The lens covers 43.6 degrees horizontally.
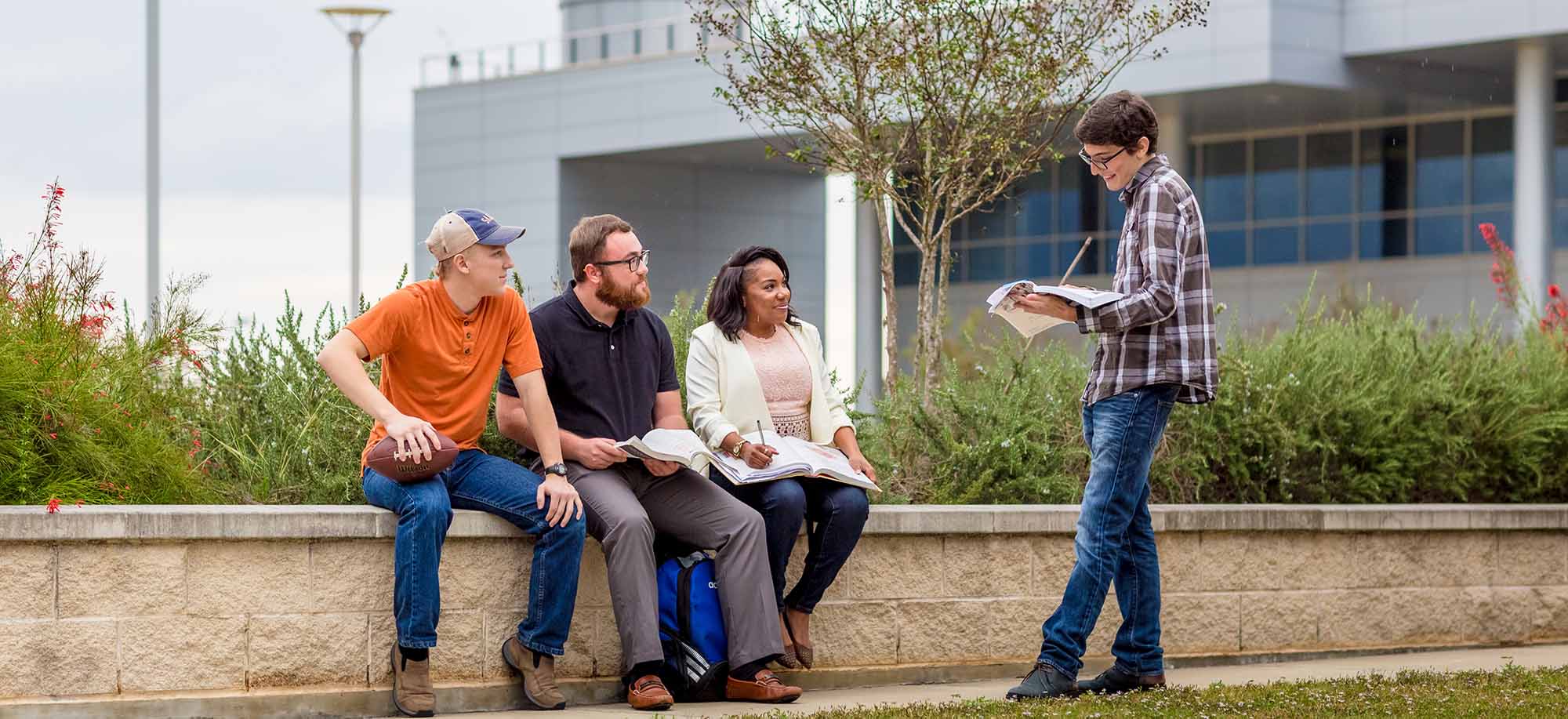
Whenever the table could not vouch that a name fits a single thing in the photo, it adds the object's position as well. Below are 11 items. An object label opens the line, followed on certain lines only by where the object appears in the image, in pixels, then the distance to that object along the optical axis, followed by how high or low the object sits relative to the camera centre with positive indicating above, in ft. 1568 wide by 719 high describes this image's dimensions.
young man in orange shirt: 20.49 -0.64
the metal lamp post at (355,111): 80.84 +11.28
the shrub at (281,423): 25.00 -0.76
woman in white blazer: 22.62 -0.46
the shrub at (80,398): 20.66 -0.37
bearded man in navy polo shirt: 21.24 -1.14
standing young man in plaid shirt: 20.89 +0.20
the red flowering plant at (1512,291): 36.05 +1.52
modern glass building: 98.22 +13.10
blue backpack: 21.66 -2.94
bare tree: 32.30 +4.66
